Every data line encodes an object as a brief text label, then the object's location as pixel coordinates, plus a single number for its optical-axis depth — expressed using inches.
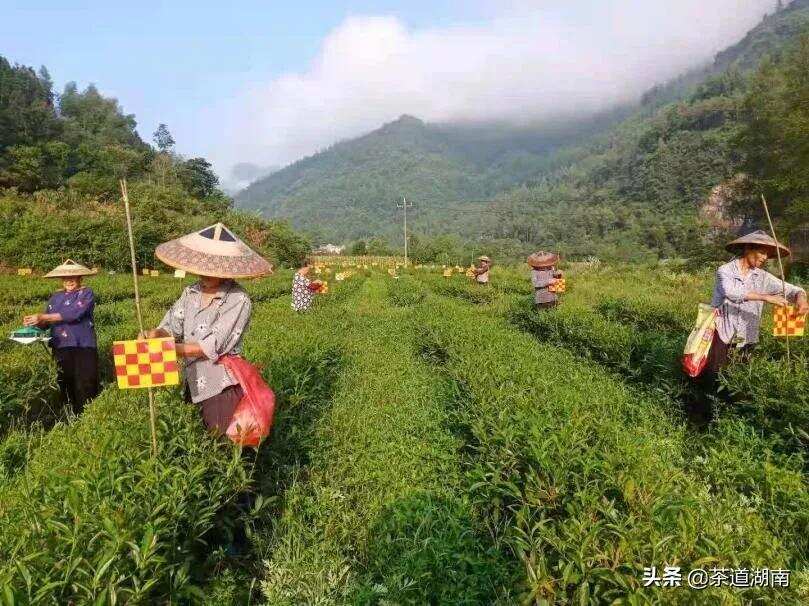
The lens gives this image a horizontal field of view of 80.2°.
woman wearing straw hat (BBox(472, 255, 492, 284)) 639.2
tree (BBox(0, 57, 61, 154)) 1791.3
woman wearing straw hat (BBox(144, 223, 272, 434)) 118.5
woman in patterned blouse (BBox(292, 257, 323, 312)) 428.5
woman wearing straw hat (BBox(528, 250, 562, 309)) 382.9
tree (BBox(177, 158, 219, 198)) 2327.8
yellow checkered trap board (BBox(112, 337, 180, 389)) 107.5
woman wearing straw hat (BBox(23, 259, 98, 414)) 205.3
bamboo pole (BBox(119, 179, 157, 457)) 103.9
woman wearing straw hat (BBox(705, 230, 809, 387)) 168.4
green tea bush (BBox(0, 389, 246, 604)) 69.9
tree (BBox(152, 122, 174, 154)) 3164.4
